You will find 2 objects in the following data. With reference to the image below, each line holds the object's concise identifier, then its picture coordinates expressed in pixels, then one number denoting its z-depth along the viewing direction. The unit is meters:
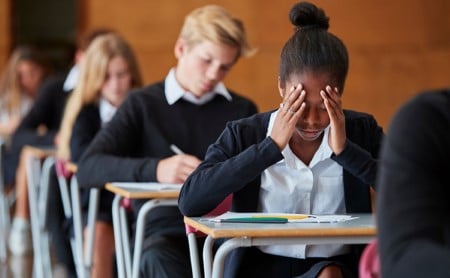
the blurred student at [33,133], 7.30
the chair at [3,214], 7.90
